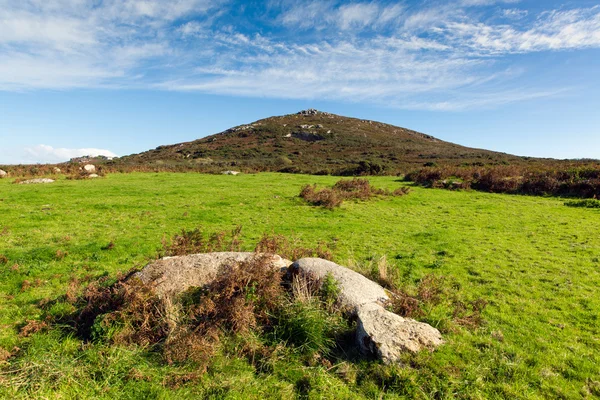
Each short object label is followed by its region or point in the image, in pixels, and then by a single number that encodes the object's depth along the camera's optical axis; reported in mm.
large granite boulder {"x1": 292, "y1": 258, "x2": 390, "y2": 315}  7353
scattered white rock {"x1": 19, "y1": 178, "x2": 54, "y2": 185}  30728
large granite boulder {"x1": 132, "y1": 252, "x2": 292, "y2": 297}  7422
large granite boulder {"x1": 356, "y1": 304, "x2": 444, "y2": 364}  6016
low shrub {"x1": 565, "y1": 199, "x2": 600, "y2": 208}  23656
